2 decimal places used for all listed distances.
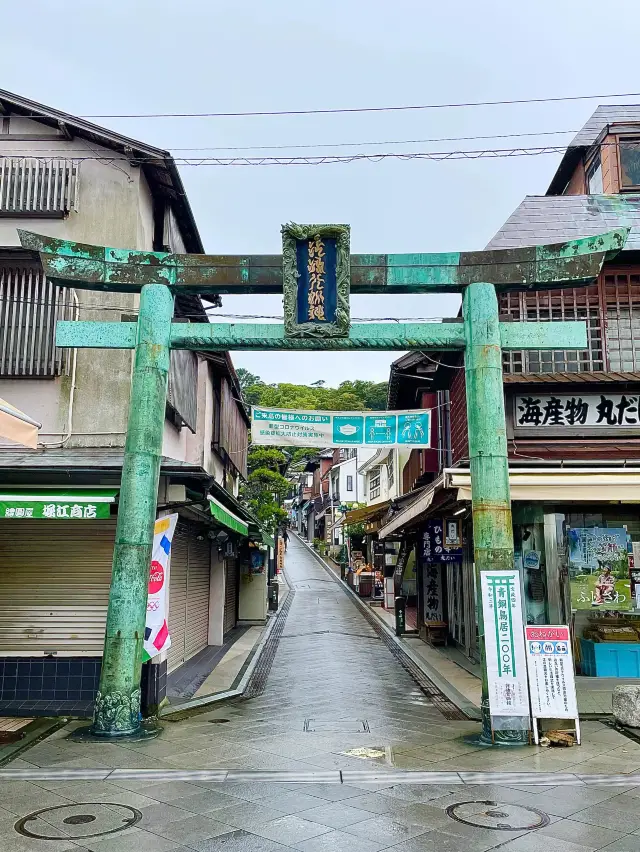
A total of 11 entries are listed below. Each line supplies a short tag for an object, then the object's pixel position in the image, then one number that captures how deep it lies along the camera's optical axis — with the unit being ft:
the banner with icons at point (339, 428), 42.42
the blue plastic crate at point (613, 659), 43.04
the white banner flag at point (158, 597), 35.01
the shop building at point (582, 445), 43.21
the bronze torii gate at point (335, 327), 33.35
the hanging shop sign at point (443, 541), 59.11
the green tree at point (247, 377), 305.94
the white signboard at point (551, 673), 31.09
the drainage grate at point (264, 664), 46.29
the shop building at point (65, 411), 36.50
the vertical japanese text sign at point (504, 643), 30.89
